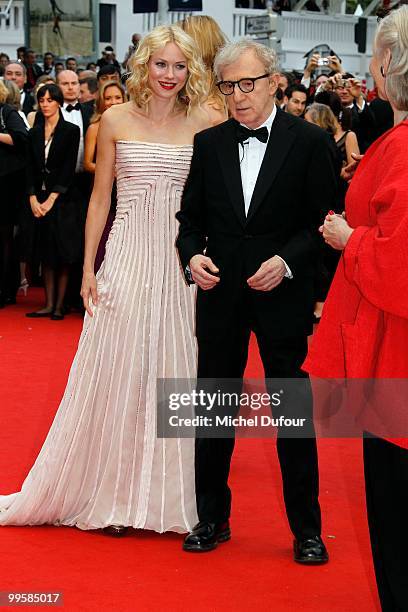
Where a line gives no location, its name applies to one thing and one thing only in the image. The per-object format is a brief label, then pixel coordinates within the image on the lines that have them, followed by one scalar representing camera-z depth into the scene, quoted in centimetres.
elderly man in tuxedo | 417
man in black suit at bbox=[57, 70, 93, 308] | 1045
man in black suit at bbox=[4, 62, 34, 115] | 1354
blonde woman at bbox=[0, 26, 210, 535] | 471
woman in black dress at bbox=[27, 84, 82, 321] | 1016
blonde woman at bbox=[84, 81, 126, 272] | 890
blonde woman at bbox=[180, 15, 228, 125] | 511
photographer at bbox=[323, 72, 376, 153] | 1109
